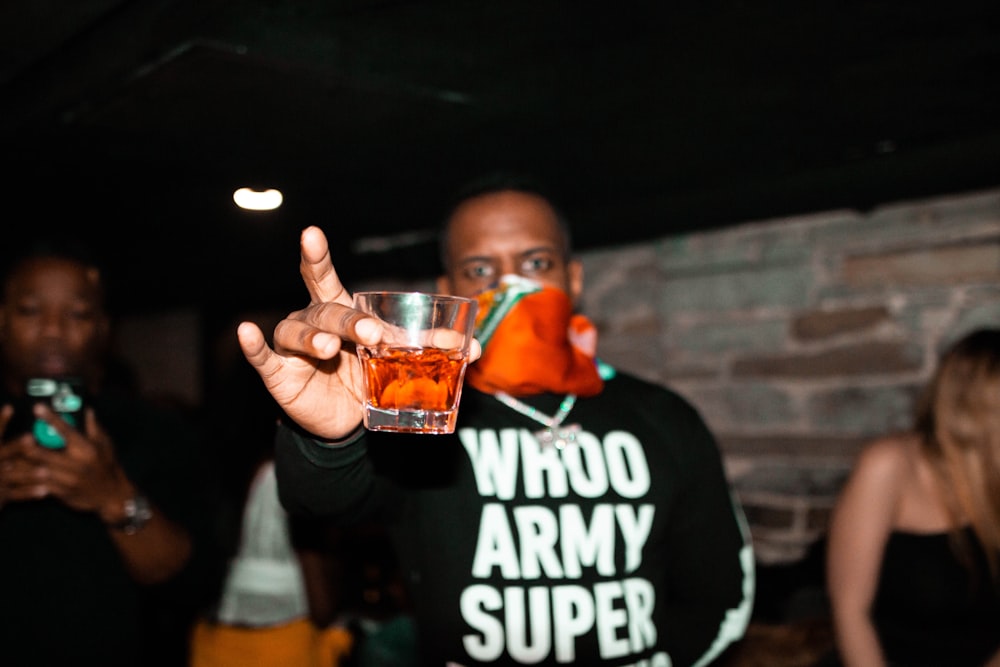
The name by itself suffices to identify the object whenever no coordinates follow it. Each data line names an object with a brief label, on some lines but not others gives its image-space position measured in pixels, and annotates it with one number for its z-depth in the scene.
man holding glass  1.50
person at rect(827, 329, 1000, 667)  2.12
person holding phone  1.74
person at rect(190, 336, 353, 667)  2.38
